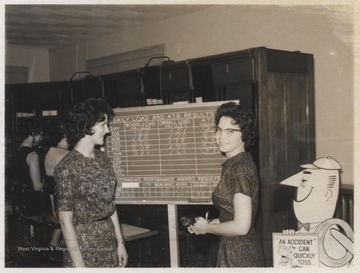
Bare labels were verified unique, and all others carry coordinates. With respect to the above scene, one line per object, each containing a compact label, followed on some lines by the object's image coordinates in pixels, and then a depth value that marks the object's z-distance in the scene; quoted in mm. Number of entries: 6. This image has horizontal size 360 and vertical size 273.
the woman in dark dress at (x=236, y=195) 1865
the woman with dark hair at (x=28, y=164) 3519
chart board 2805
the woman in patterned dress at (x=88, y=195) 2051
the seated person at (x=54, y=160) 3320
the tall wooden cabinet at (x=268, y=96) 2740
